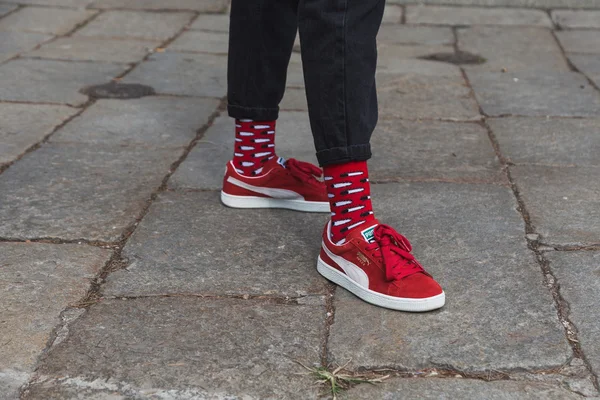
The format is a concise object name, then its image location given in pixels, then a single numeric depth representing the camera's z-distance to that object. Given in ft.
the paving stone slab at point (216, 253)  5.60
